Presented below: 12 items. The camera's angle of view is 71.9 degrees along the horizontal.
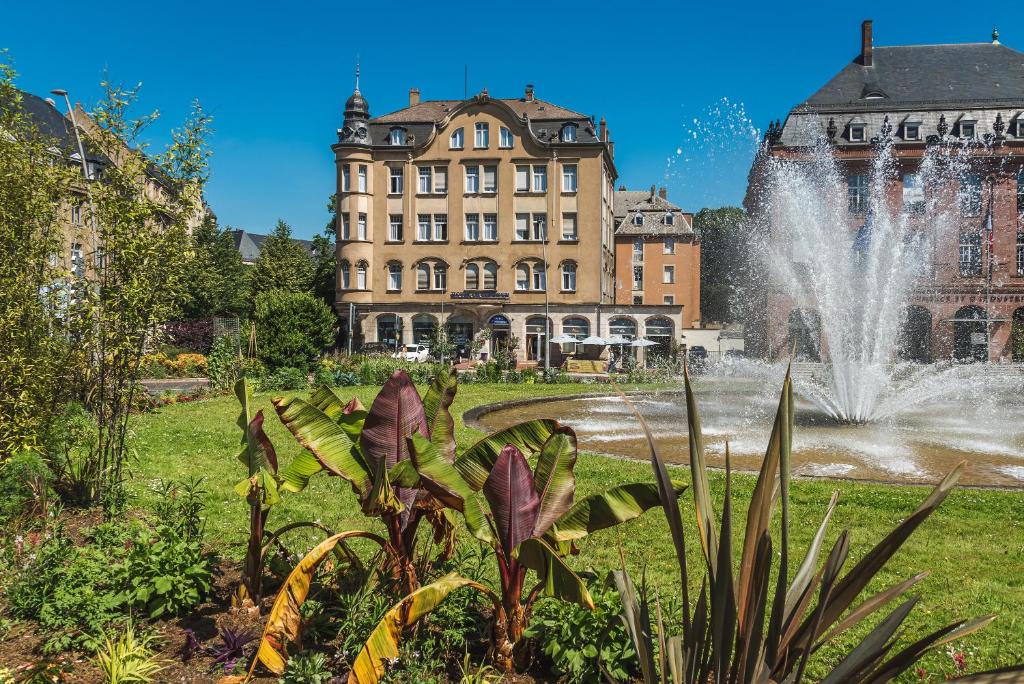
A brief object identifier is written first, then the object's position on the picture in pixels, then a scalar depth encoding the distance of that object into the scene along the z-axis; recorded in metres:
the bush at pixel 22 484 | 6.17
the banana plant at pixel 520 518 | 3.18
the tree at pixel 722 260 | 78.47
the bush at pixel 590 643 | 3.34
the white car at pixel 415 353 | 38.56
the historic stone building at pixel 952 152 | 44.28
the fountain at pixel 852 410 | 11.17
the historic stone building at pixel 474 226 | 45.12
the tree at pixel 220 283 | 45.16
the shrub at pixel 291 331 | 27.39
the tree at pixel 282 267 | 49.91
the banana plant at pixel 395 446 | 3.90
